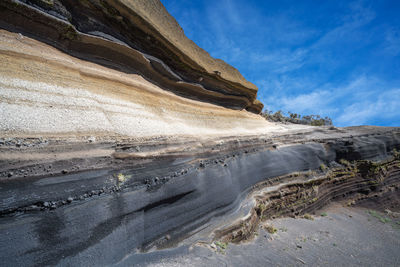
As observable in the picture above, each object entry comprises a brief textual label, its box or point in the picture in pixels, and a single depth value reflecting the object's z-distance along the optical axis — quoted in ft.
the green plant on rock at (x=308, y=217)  14.54
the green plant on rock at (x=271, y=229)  11.02
